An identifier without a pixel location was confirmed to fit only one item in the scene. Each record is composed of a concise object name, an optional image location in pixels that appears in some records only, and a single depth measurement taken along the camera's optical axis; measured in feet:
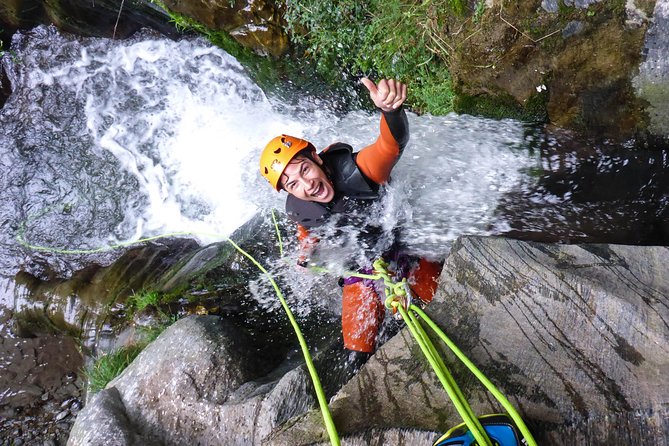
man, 11.18
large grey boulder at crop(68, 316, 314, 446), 9.62
